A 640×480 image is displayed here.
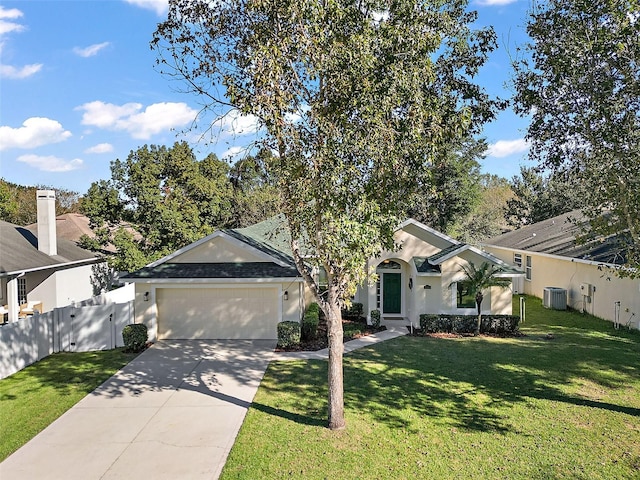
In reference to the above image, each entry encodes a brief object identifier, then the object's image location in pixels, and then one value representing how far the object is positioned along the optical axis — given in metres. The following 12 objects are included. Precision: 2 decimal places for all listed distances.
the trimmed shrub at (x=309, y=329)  14.48
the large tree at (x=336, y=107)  7.24
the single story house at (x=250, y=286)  14.81
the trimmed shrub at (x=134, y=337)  13.32
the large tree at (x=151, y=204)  23.55
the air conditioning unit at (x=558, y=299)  20.38
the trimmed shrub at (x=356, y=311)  18.81
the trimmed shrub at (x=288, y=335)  13.49
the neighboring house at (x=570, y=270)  16.50
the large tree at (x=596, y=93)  8.19
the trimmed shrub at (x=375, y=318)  16.48
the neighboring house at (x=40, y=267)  17.31
